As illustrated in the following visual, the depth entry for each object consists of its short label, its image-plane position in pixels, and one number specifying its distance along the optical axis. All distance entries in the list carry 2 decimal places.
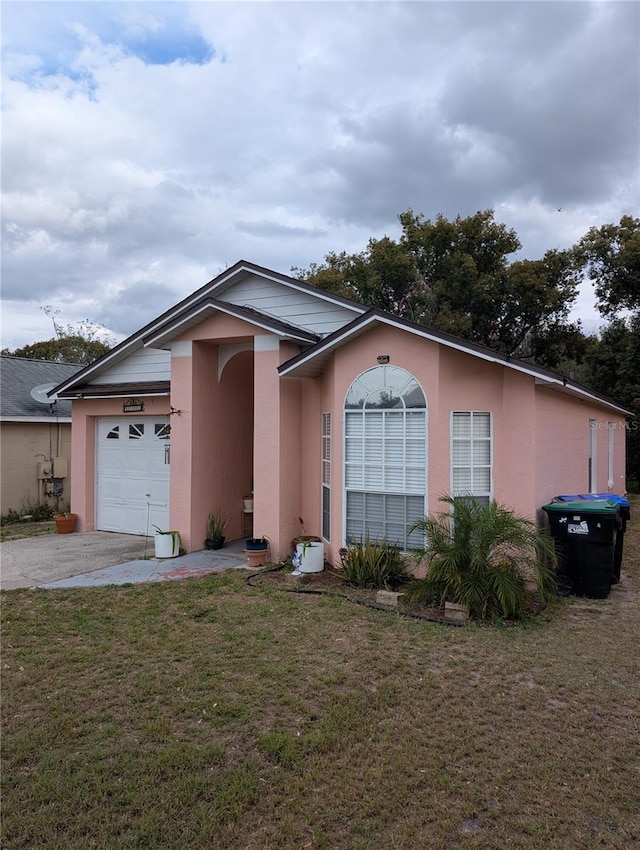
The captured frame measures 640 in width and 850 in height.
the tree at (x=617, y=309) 23.33
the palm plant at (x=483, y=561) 6.58
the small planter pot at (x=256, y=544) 9.13
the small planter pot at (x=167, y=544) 9.89
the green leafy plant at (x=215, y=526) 10.56
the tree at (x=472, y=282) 24.50
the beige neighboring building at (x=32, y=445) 14.67
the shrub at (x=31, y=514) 14.48
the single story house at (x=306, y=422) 8.09
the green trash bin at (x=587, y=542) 7.50
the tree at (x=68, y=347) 36.72
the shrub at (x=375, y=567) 7.89
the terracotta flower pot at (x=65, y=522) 12.52
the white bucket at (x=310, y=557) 8.74
